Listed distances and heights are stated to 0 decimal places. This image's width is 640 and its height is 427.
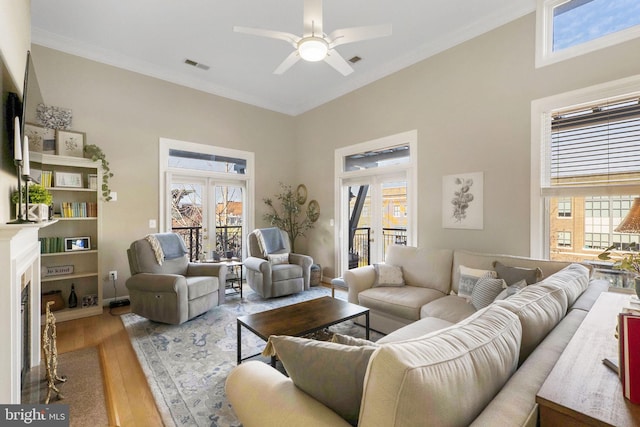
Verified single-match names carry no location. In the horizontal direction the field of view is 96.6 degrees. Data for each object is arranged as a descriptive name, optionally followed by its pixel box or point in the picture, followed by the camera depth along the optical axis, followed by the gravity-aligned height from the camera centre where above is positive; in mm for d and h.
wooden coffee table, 2223 -912
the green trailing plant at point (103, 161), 3714 +663
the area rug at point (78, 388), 1811 -1297
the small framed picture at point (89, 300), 3729 -1180
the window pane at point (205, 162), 4695 +876
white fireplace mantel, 1371 -498
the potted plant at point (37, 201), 2088 +73
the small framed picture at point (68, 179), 3506 +396
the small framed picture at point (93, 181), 3709 +382
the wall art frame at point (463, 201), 3484 +164
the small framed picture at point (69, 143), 3590 +871
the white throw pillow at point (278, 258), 4656 -765
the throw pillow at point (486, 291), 2486 -684
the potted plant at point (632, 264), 1374 -242
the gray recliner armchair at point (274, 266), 4285 -848
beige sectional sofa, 727 -506
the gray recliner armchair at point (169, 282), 3184 -839
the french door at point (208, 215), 4762 -58
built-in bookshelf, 3459 -319
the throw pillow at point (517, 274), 2525 -545
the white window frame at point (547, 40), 2856 +1842
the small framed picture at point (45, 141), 2974 +829
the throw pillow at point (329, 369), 916 -531
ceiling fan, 2416 +1578
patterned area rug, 1913 -1323
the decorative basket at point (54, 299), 3426 -1077
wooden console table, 744 -513
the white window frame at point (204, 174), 4465 +651
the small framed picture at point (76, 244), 3553 -419
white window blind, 2604 +651
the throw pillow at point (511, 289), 2346 -628
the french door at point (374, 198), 4266 +250
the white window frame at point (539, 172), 3008 +452
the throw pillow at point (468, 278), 2818 -654
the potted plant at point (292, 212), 5715 +4
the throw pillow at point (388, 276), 3354 -747
